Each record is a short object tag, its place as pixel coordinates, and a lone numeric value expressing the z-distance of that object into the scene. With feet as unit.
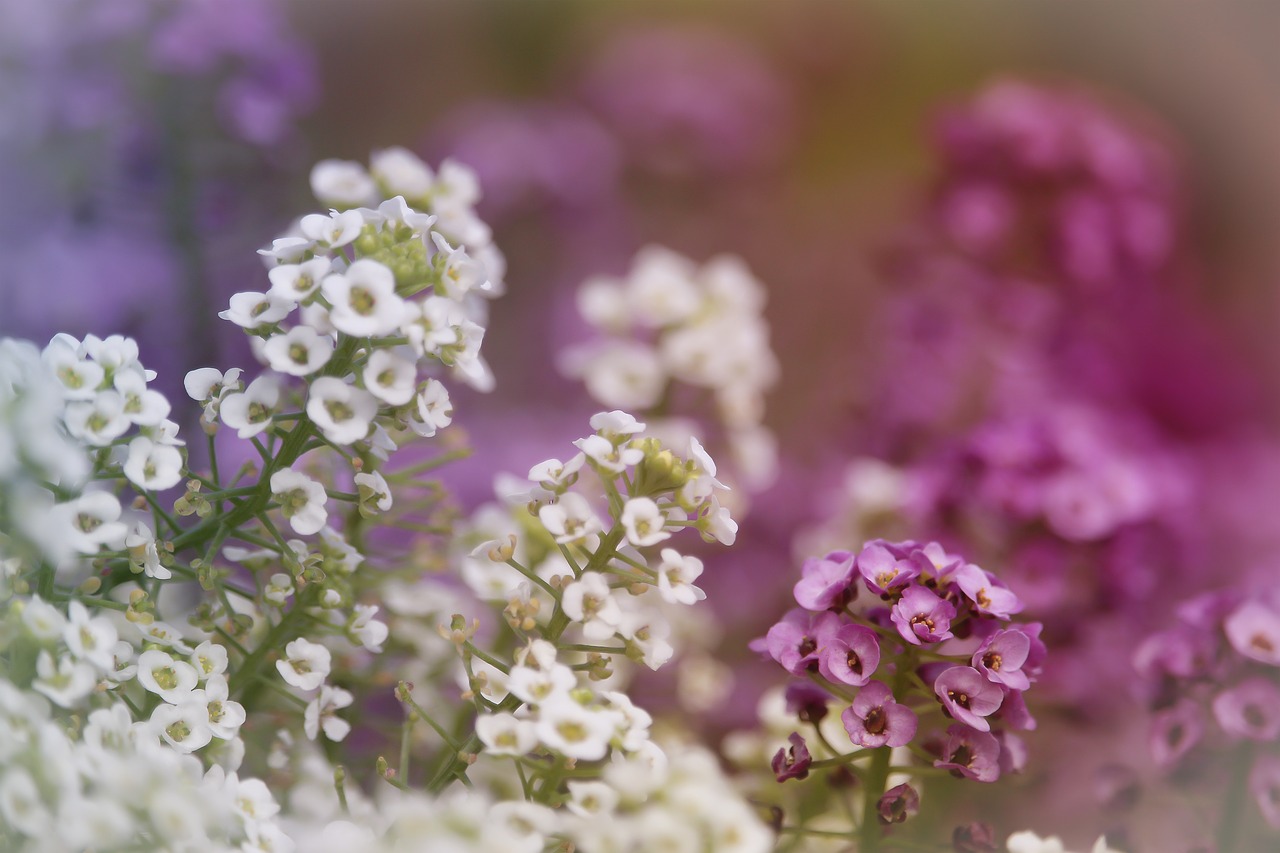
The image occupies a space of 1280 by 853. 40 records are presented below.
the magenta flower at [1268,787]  1.08
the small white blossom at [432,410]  1.04
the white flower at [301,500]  1.04
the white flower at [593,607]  1.03
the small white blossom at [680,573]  1.04
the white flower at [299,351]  1.02
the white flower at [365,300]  1.01
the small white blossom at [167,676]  1.02
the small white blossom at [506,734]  1.01
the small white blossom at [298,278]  1.03
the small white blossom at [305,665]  1.04
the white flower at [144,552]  1.03
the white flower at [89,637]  1.00
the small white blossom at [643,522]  1.03
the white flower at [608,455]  1.03
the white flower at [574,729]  1.00
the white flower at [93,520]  1.01
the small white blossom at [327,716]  1.05
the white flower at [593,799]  1.01
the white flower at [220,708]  1.03
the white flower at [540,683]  1.02
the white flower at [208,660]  1.04
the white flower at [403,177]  1.12
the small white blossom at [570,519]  1.03
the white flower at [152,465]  1.02
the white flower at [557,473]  1.04
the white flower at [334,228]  1.04
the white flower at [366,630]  1.06
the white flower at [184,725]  1.02
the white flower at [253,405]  1.04
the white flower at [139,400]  1.03
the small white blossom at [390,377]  1.02
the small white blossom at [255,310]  1.03
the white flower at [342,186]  1.12
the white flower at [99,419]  1.02
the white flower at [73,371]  1.02
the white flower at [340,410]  1.02
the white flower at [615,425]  1.04
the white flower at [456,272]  1.04
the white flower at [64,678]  1.00
